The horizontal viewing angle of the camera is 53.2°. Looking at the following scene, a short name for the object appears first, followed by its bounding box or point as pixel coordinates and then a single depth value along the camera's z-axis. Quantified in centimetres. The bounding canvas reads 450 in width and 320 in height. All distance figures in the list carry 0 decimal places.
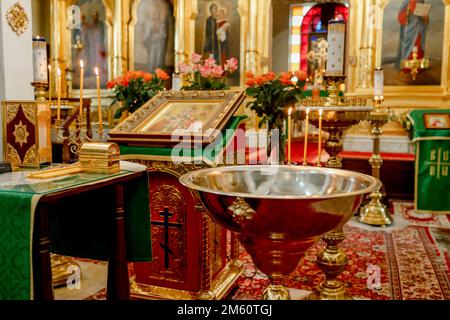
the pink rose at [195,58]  373
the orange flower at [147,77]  402
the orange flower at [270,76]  285
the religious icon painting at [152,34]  925
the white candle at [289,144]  169
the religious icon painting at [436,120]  481
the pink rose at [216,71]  330
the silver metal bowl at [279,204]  112
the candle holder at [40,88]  272
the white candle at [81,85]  165
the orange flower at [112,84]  411
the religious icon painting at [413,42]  691
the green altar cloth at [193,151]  225
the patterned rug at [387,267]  287
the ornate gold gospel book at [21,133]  187
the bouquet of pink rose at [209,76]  330
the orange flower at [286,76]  285
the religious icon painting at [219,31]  850
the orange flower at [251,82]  290
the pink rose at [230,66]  350
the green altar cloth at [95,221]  198
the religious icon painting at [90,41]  941
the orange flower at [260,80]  281
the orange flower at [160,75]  406
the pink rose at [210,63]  325
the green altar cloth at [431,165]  478
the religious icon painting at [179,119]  232
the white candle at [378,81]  479
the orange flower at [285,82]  283
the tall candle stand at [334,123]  251
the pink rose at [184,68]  375
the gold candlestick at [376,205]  455
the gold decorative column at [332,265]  251
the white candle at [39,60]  274
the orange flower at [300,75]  288
